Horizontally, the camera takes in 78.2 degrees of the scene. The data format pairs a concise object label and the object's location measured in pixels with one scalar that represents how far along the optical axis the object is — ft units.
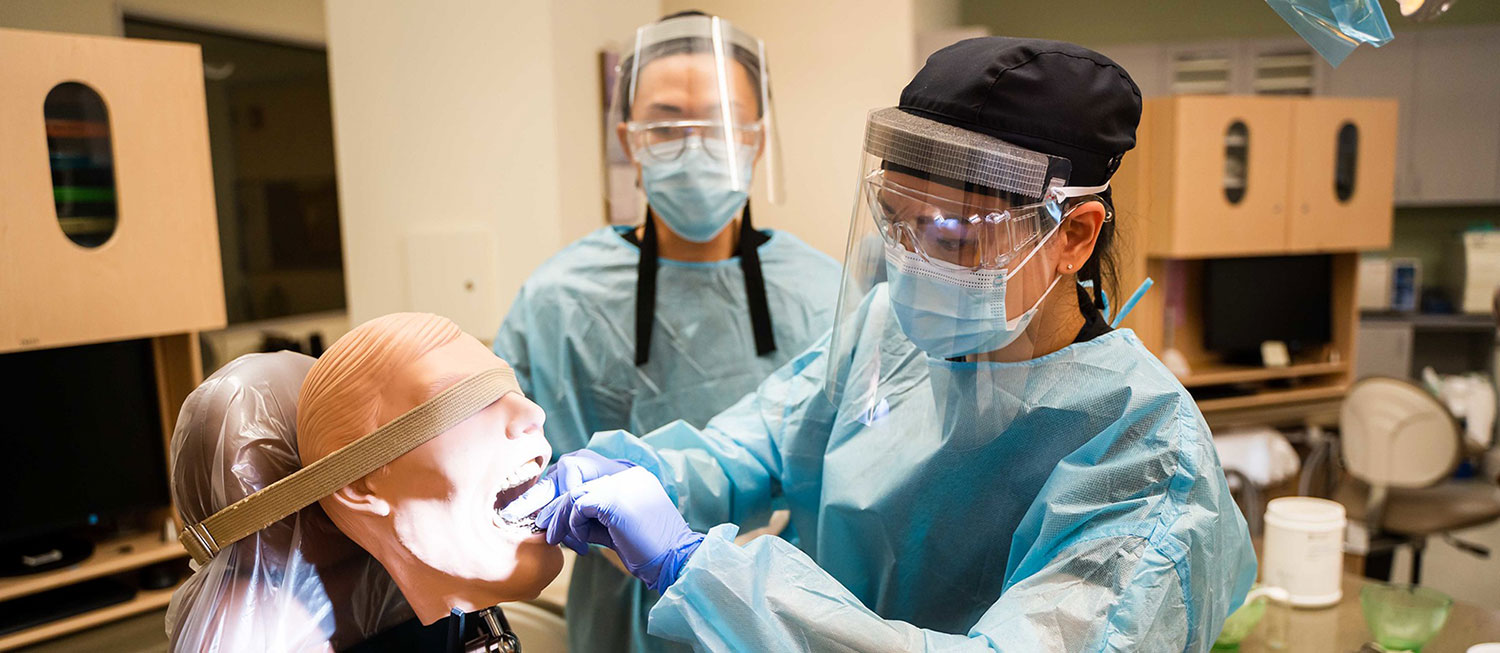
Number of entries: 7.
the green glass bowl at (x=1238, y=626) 5.45
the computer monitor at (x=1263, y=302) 12.84
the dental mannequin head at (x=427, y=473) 3.51
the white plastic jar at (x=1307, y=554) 5.96
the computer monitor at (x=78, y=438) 7.08
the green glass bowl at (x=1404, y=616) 5.27
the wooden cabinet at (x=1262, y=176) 11.81
